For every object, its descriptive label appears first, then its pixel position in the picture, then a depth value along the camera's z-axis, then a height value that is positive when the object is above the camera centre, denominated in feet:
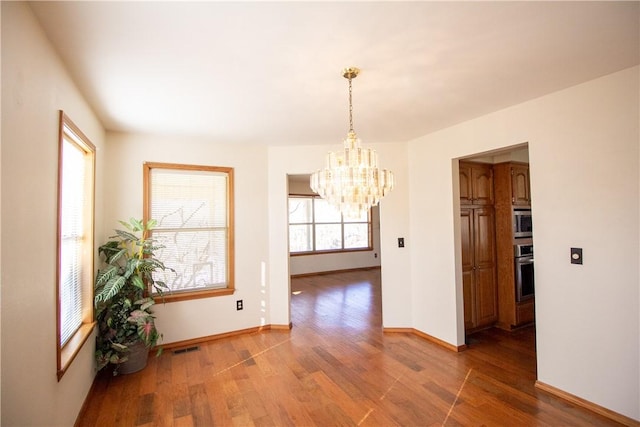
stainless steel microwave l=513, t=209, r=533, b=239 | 12.12 -0.24
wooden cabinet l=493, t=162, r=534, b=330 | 12.07 -0.76
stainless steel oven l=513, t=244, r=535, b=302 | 12.02 -2.17
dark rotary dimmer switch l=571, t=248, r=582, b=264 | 7.43 -0.97
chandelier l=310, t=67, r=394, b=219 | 6.51 +0.90
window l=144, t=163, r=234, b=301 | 11.33 -0.06
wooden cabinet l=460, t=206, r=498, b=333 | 11.84 -1.98
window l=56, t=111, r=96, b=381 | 6.18 -0.46
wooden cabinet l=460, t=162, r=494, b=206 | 11.82 +1.37
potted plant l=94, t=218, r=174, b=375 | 8.65 -2.45
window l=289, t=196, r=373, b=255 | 25.36 -0.85
